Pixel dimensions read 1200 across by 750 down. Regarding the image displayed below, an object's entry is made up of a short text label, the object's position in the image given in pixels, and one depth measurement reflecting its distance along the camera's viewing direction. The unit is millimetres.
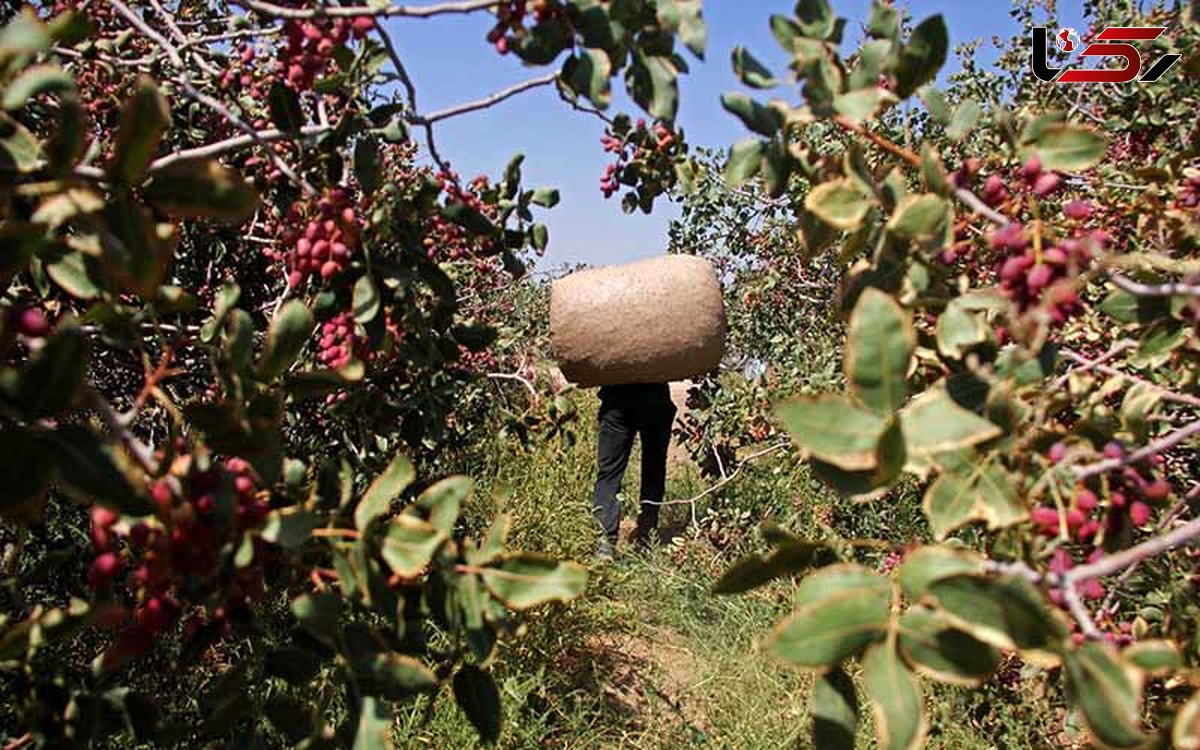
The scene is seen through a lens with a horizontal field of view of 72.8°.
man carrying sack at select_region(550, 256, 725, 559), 4336
